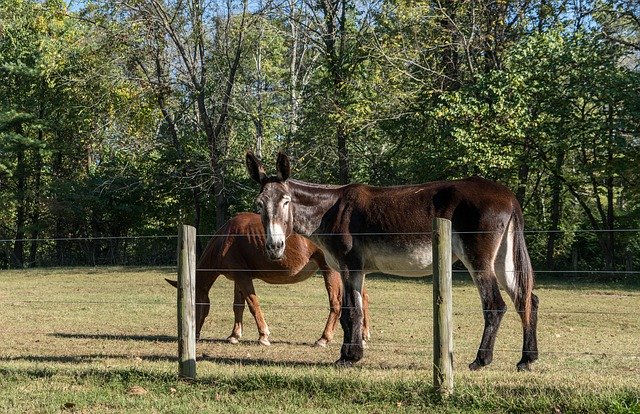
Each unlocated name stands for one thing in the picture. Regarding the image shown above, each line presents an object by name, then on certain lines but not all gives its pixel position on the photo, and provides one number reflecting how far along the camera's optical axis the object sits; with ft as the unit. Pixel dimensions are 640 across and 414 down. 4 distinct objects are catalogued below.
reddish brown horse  40.88
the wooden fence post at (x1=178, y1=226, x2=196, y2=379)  27.94
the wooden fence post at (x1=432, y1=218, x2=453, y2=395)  24.47
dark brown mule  30.60
